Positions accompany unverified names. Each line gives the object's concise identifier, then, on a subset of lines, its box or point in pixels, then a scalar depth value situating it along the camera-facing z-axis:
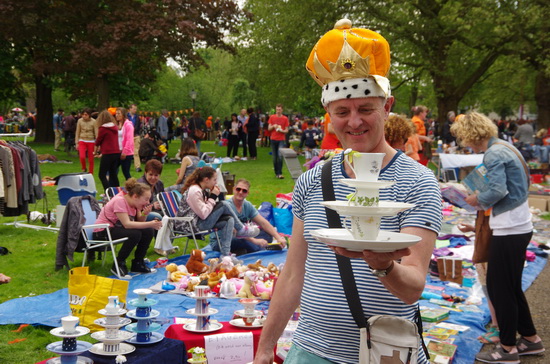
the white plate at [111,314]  4.42
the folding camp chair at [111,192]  9.23
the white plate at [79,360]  4.08
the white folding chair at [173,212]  9.19
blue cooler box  9.80
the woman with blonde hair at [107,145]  13.28
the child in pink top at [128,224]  8.14
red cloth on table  5.00
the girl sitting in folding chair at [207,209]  9.11
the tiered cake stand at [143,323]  4.61
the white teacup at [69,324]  4.07
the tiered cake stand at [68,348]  4.04
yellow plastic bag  5.58
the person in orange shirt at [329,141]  10.47
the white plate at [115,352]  4.23
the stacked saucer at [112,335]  4.29
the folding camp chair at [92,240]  7.90
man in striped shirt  2.12
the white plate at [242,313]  5.50
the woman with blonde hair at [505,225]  5.28
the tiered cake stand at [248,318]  5.39
